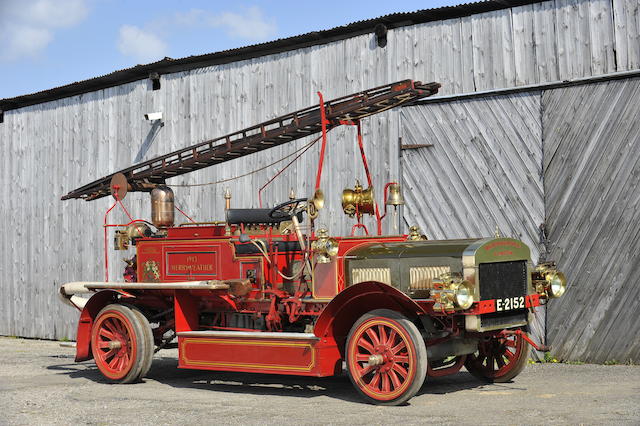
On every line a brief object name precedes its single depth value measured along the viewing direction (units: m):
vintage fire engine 8.28
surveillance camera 15.87
